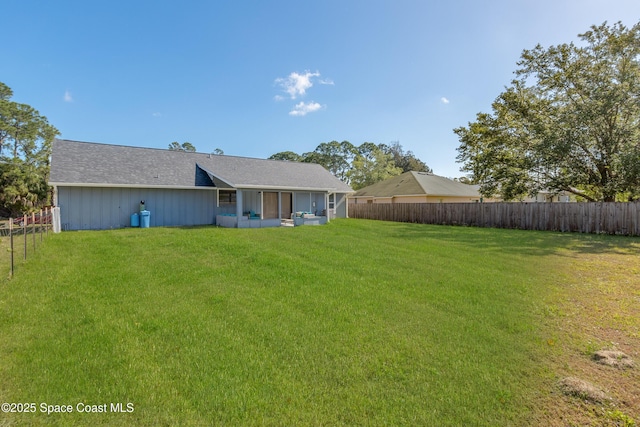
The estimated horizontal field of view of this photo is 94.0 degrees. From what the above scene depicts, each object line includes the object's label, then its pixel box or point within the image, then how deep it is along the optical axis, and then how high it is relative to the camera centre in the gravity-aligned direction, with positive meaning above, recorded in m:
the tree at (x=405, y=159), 53.47 +8.68
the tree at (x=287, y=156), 60.44 +10.14
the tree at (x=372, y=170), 40.94 +5.06
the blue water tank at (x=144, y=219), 14.04 -0.70
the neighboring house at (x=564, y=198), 30.55 +0.95
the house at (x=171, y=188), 13.52 +0.84
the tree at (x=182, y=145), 67.19 +13.48
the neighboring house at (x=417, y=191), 25.20 +1.39
